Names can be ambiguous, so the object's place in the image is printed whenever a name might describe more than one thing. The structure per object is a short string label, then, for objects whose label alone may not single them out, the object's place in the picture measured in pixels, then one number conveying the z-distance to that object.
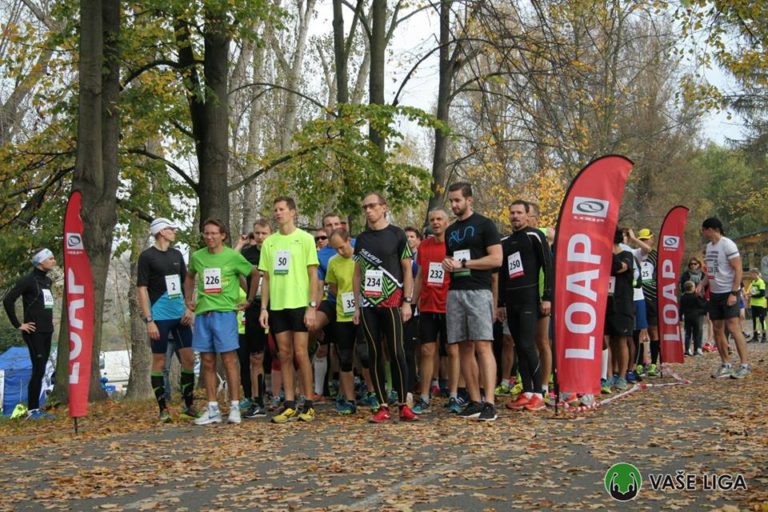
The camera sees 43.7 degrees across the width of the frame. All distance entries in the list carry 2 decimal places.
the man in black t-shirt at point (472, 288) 9.81
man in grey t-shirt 13.42
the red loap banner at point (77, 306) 10.34
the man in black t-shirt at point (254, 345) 11.57
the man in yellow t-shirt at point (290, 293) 10.20
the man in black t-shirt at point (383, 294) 9.95
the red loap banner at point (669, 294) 14.02
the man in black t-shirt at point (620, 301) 13.12
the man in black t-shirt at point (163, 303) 10.66
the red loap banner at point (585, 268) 8.95
